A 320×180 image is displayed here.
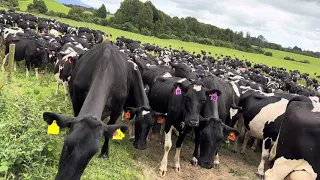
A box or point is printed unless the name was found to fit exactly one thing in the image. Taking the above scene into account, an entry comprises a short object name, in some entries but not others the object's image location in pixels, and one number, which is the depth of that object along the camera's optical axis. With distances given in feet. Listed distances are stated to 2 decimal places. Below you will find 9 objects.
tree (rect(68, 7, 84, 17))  190.53
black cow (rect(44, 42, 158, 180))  11.33
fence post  29.49
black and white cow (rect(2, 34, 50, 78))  36.51
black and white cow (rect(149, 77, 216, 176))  18.75
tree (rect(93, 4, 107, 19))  224.53
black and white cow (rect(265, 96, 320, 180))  11.30
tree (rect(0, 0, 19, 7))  174.83
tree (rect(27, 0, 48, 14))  178.46
